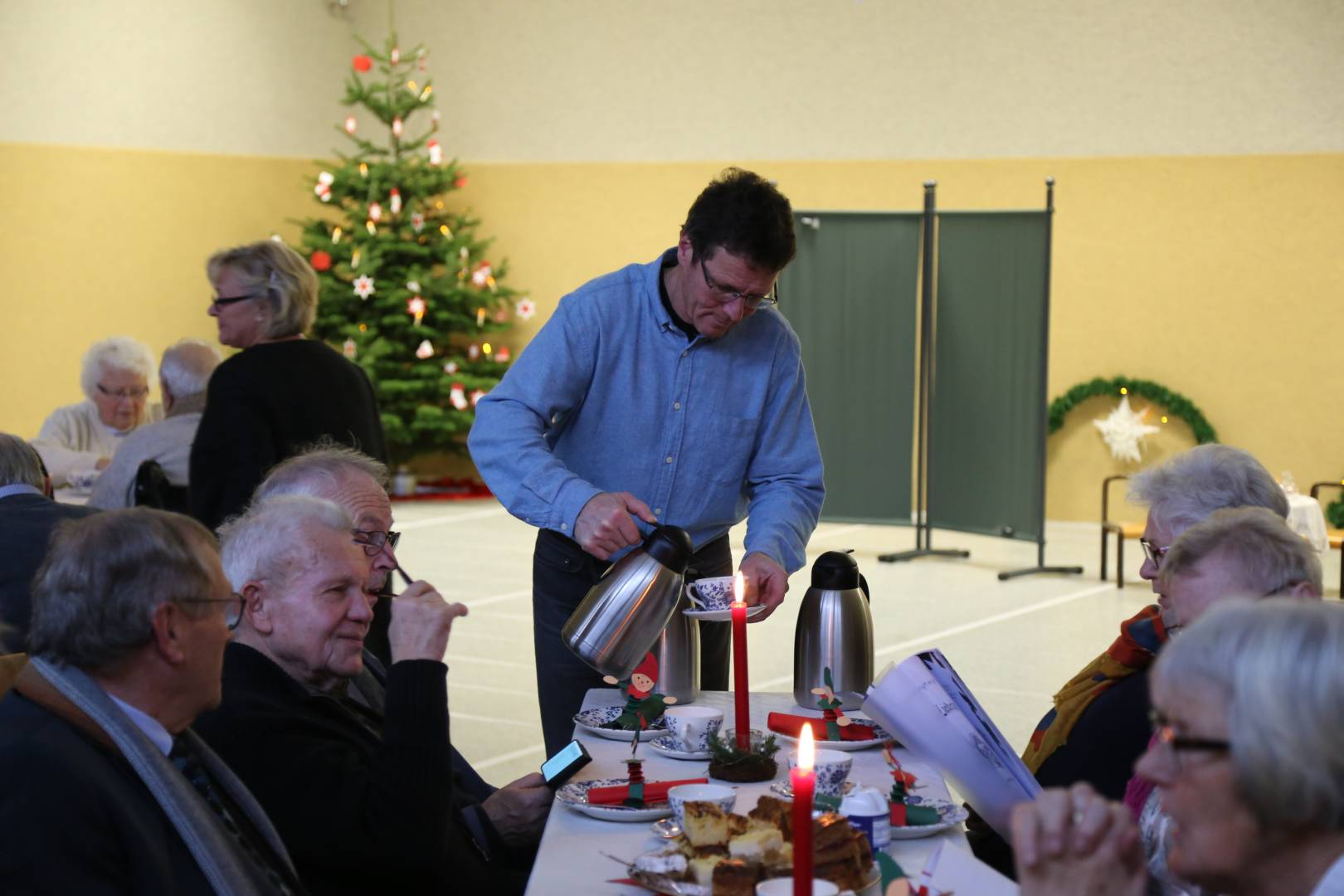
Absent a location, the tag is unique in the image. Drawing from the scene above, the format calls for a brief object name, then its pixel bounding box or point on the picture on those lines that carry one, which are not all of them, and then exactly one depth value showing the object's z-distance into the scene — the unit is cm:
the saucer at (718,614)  257
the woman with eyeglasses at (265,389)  363
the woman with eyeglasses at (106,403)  562
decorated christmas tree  1102
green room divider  910
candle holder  219
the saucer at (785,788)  209
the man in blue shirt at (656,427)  292
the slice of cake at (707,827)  178
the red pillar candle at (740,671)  204
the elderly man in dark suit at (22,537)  319
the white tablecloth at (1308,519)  755
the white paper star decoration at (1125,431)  1032
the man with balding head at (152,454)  440
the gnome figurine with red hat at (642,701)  250
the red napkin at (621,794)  204
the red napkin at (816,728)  242
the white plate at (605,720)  247
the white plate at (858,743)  236
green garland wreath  1023
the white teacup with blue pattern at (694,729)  236
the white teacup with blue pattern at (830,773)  205
